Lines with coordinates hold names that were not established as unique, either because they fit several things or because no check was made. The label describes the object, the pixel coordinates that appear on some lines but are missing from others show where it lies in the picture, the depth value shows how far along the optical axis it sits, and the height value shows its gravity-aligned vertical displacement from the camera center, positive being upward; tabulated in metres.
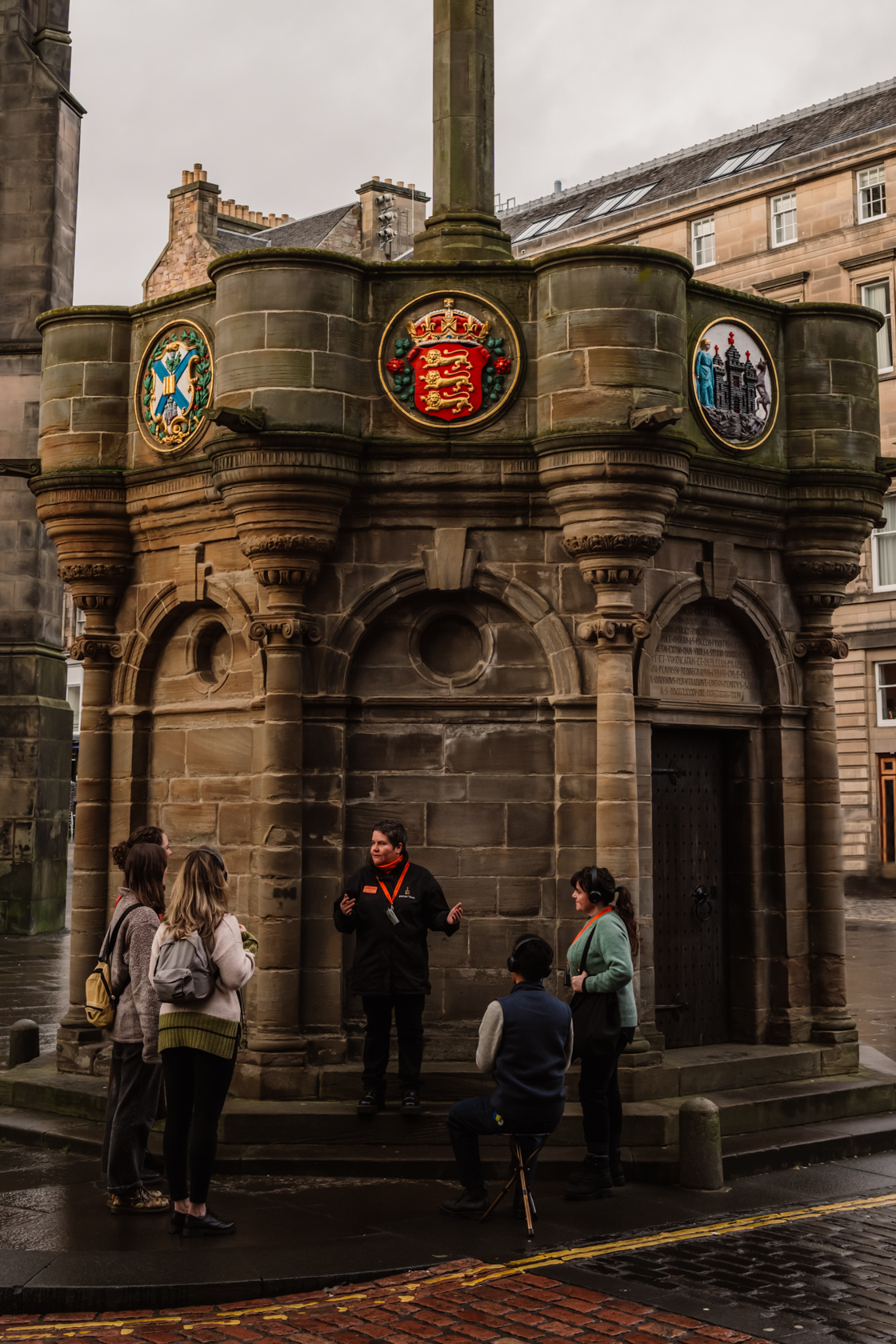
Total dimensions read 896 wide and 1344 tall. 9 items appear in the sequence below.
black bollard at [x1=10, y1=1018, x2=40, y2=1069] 11.25 -1.23
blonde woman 7.37 -0.81
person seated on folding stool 7.58 -0.95
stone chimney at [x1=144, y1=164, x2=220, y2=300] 48.00 +21.49
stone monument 9.91 +2.01
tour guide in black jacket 9.29 -0.44
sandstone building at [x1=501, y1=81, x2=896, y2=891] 36.19 +17.52
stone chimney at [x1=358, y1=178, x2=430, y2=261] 50.69 +23.10
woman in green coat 8.32 -0.62
